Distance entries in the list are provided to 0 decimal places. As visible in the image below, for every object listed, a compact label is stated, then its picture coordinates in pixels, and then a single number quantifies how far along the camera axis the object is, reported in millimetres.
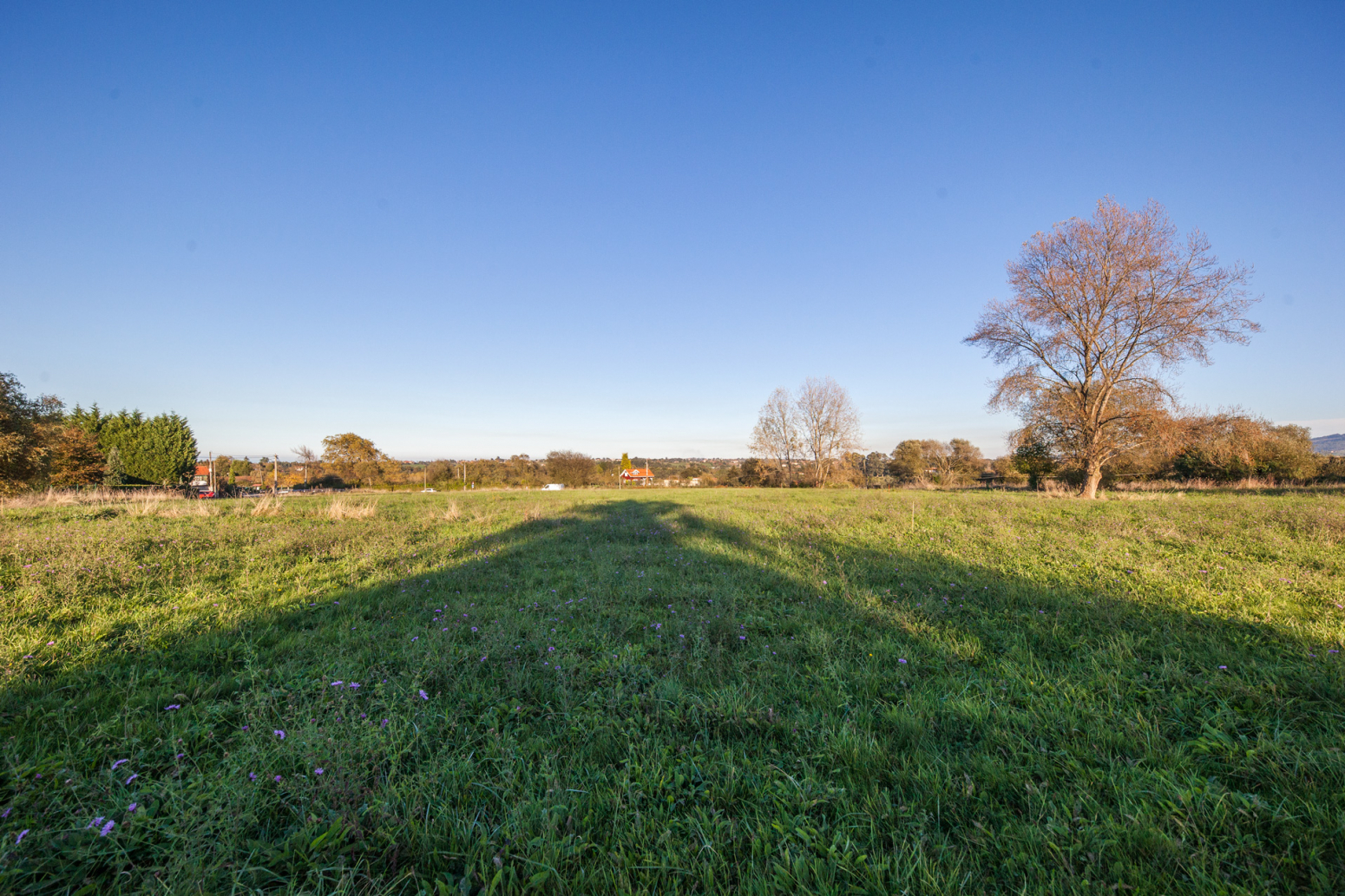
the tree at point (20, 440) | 20438
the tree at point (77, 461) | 40219
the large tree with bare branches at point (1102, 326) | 16109
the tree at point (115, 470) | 45594
